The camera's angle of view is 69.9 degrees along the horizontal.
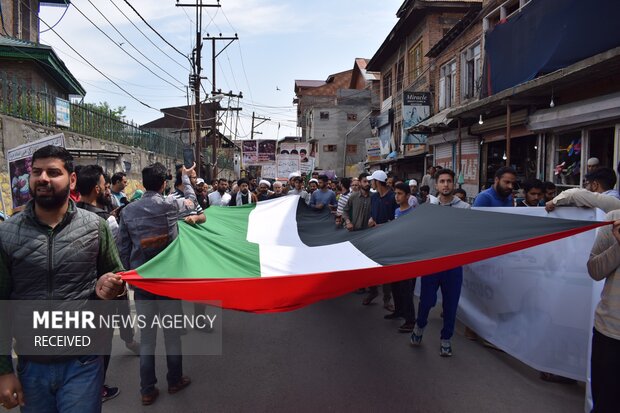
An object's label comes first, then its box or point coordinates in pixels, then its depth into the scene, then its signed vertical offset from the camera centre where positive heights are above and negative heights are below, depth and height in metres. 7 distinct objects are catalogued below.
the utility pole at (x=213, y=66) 28.34 +7.63
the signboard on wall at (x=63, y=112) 12.15 +1.74
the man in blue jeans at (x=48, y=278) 2.21 -0.53
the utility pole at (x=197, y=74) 22.22 +5.20
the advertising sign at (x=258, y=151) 25.77 +1.44
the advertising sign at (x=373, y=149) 29.47 +1.89
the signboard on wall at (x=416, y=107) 19.20 +3.02
